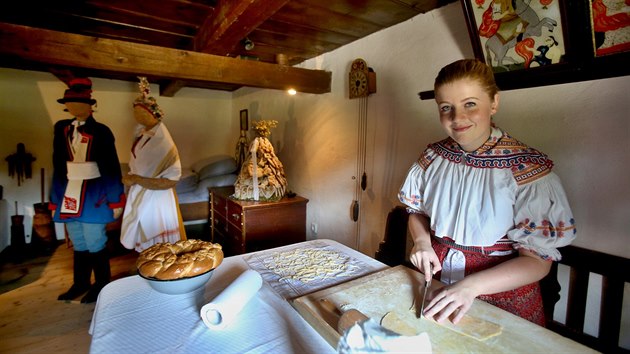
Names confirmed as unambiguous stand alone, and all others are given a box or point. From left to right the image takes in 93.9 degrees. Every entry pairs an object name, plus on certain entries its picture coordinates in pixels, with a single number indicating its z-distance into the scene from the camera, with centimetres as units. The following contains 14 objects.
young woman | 74
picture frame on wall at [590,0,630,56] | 83
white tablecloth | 61
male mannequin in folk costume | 183
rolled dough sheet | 61
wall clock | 176
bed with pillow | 301
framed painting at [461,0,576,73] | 96
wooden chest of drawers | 211
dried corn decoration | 219
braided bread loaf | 75
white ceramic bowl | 75
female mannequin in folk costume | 200
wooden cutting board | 58
